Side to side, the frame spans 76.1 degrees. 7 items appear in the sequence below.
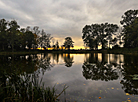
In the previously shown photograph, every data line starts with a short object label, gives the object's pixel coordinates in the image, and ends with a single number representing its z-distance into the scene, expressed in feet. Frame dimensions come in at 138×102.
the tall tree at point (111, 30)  235.83
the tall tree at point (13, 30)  168.61
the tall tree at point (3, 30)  174.64
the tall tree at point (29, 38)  200.03
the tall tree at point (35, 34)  242.43
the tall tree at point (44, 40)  255.35
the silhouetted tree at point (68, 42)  301.43
